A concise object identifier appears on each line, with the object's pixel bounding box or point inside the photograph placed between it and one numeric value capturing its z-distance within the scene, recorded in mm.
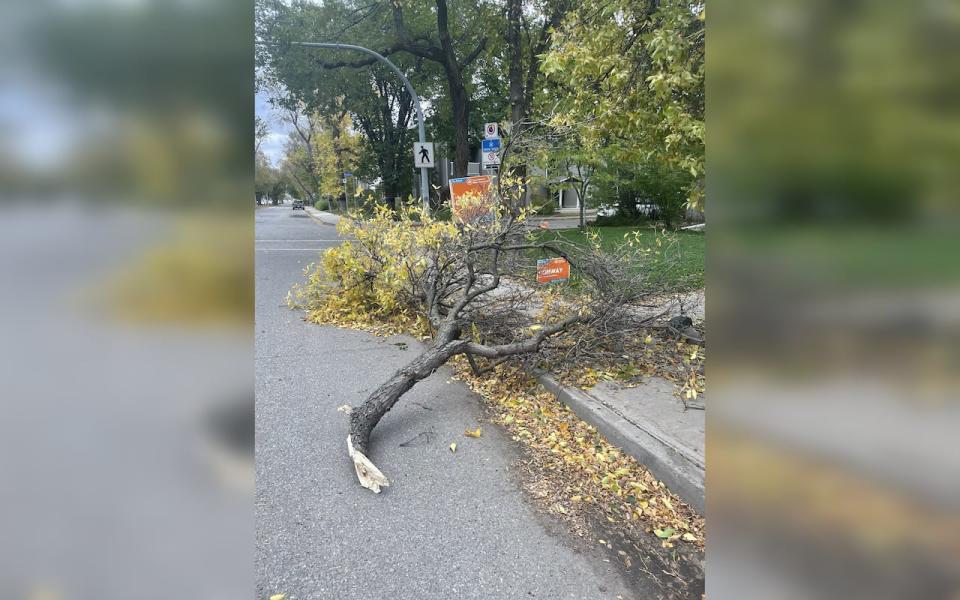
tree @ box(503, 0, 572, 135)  12102
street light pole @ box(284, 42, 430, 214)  13305
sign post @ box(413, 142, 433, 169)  13711
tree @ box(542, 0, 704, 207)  3648
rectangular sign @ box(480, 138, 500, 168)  9416
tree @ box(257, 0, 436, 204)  15617
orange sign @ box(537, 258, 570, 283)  5926
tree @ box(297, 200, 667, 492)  4820
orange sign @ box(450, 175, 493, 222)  6465
